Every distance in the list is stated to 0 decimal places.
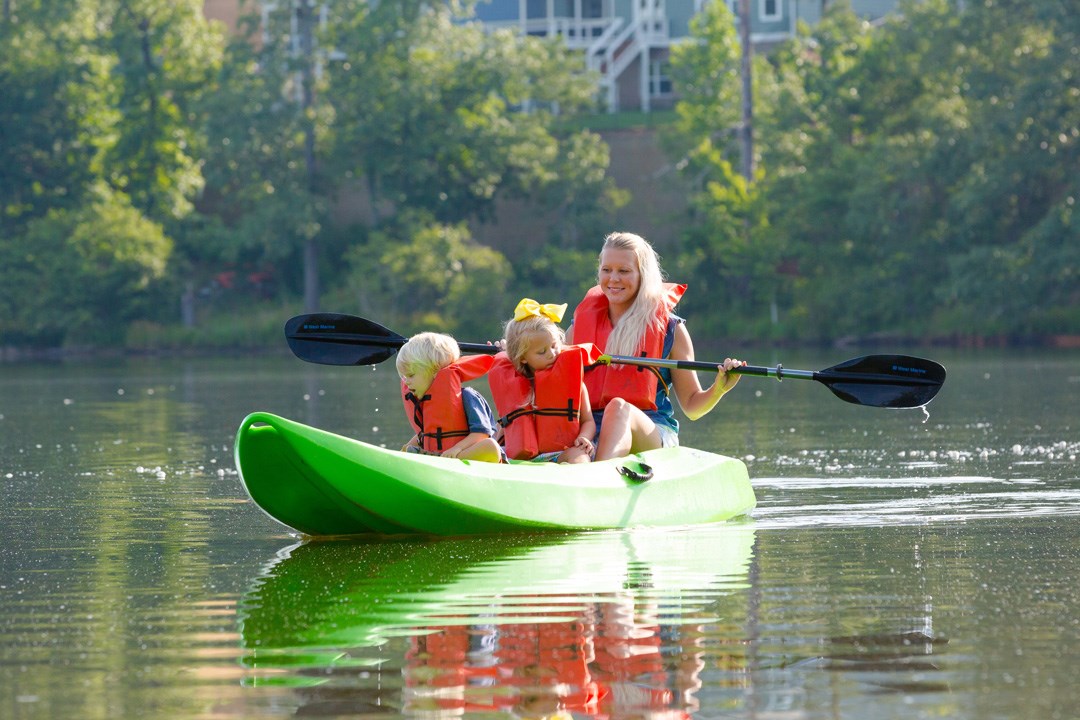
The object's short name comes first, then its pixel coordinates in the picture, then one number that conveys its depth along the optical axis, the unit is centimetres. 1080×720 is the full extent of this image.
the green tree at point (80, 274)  7806
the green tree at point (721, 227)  7512
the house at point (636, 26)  10125
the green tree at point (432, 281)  7525
